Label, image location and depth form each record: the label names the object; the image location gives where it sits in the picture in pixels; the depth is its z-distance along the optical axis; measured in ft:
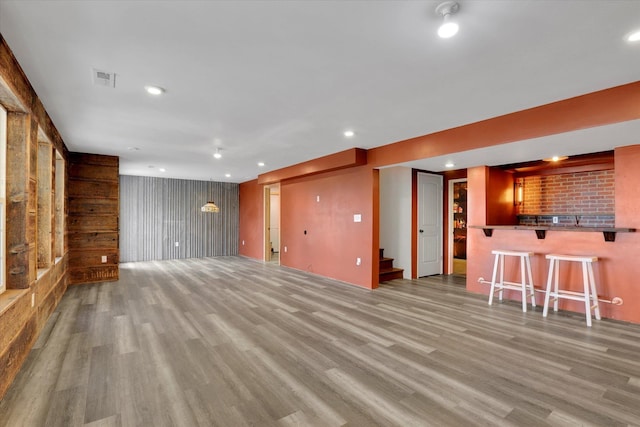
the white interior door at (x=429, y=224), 20.86
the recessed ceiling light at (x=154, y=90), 9.20
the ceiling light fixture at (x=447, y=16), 5.53
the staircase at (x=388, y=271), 19.52
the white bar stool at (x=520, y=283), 13.47
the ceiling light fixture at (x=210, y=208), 26.21
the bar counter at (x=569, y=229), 11.73
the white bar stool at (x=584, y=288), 11.74
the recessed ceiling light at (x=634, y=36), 6.33
